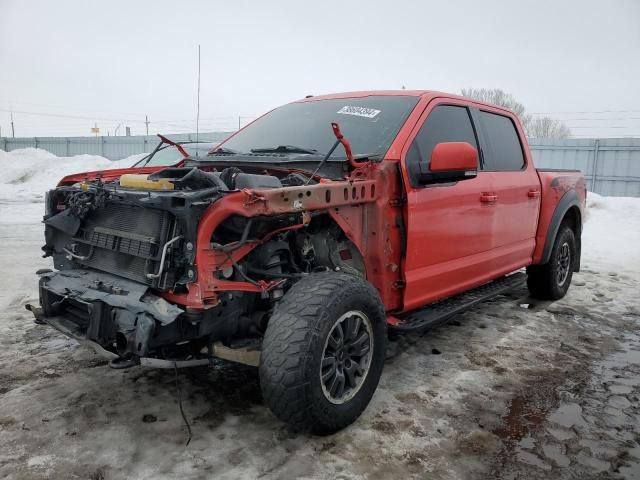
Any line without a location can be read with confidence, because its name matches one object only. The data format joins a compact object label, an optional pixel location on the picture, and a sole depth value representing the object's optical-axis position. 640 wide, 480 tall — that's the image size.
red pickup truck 2.64
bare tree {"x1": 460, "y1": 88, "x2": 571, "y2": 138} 41.69
